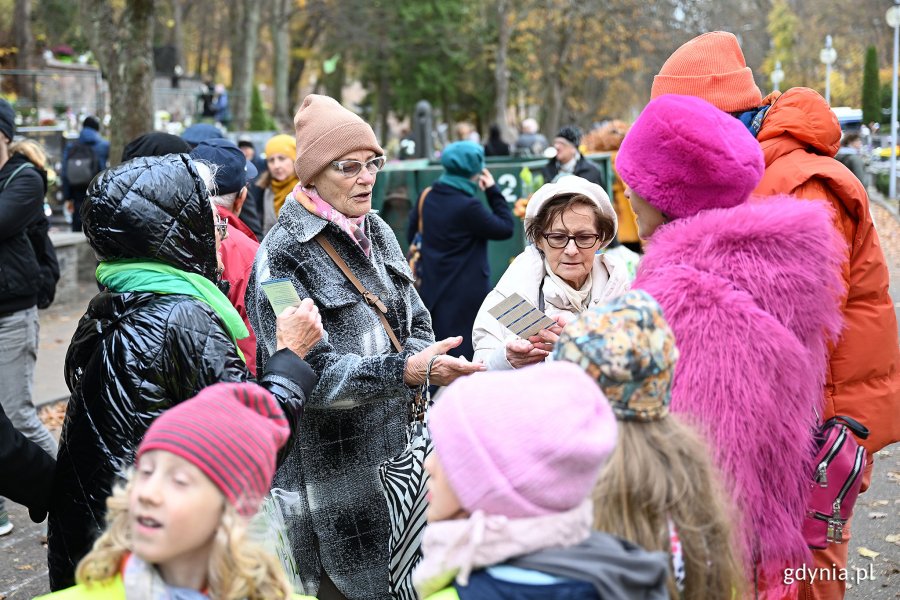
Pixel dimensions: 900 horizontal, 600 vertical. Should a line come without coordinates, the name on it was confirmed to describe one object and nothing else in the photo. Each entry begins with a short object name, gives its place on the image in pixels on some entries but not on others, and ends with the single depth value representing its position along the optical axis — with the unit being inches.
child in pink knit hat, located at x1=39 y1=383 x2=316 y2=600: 78.1
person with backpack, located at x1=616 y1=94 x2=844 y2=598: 104.0
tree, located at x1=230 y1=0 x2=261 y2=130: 1256.8
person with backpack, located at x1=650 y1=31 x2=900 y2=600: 128.7
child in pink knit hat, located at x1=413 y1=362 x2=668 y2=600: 75.6
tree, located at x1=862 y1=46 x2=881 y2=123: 1652.3
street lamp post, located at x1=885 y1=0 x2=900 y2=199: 947.7
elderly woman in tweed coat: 130.8
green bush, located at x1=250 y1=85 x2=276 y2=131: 1378.0
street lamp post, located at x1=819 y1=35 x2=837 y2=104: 1373.0
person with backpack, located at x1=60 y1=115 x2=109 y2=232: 574.9
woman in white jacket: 151.8
